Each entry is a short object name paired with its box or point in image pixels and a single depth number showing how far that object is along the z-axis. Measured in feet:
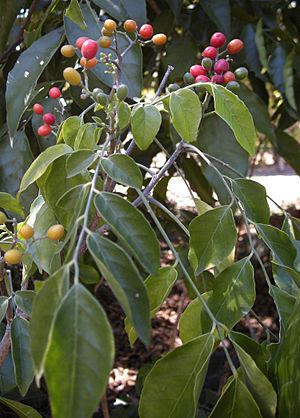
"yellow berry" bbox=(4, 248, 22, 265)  1.74
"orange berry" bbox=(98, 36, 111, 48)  1.96
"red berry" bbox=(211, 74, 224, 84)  2.22
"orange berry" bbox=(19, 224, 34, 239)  1.77
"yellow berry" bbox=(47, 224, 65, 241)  1.68
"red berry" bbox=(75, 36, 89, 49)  2.07
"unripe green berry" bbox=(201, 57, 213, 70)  2.21
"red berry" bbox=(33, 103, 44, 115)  2.35
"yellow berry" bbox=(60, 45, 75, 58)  2.10
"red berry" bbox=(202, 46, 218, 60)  2.27
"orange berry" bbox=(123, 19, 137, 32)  2.12
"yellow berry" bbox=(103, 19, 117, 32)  1.99
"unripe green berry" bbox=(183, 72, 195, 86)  2.15
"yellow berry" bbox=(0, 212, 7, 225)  1.94
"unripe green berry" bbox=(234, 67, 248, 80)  2.25
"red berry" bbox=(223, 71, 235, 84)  2.22
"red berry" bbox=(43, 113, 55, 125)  2.25
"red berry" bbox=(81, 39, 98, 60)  1.92
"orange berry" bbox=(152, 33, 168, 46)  2.15
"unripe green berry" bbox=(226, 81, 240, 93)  2.12
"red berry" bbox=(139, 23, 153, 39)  2.21
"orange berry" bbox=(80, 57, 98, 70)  1.99
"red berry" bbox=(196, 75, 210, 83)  2.07
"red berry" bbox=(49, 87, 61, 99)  2.28
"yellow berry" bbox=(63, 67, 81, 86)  1.91
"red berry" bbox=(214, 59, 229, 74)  2.22
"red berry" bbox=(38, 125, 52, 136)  2.20
